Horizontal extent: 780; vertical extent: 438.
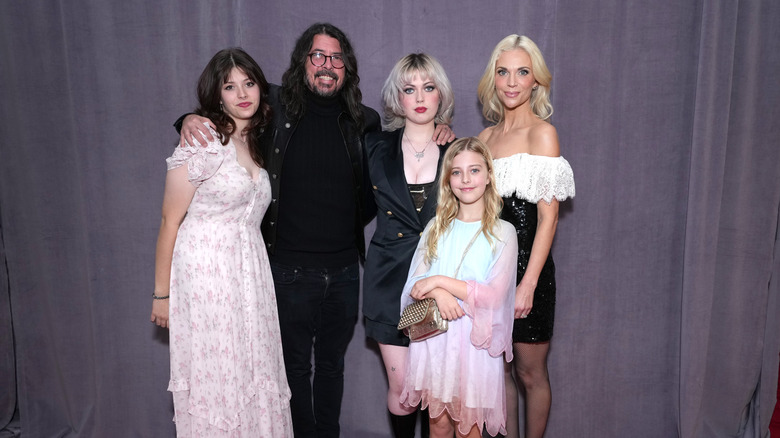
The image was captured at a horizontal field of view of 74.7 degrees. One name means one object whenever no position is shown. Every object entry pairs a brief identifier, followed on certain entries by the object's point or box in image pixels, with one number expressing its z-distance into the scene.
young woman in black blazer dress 2.17
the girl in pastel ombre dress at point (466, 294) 1.87
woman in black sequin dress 2.04
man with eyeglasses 2.27
